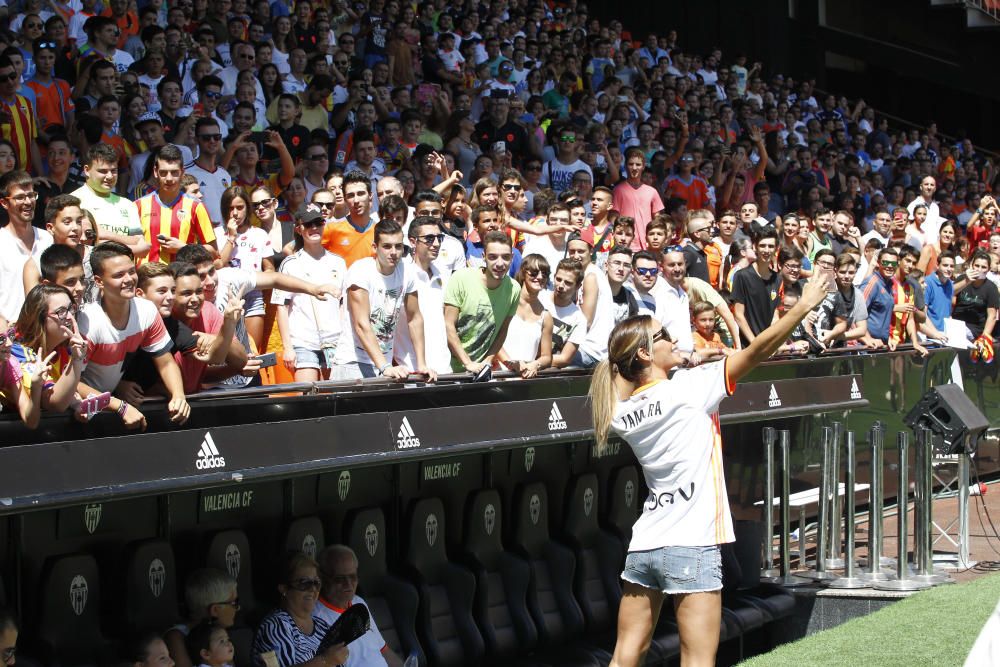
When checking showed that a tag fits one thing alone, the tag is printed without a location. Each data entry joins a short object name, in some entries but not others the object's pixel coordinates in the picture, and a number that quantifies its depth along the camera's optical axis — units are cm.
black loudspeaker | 906
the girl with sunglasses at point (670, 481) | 550
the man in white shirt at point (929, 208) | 1664
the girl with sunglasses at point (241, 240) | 858
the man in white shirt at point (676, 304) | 941
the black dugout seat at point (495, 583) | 728
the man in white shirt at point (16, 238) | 662
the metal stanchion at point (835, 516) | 897
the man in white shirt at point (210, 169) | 988
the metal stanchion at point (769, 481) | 878
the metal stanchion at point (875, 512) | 880
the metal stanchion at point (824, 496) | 900
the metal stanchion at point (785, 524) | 881
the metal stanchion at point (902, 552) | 876
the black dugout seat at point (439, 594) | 693
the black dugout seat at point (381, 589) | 672
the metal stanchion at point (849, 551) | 877
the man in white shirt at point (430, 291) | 803
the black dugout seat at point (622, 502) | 848
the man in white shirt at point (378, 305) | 755
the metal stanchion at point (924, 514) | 897
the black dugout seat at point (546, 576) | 761
